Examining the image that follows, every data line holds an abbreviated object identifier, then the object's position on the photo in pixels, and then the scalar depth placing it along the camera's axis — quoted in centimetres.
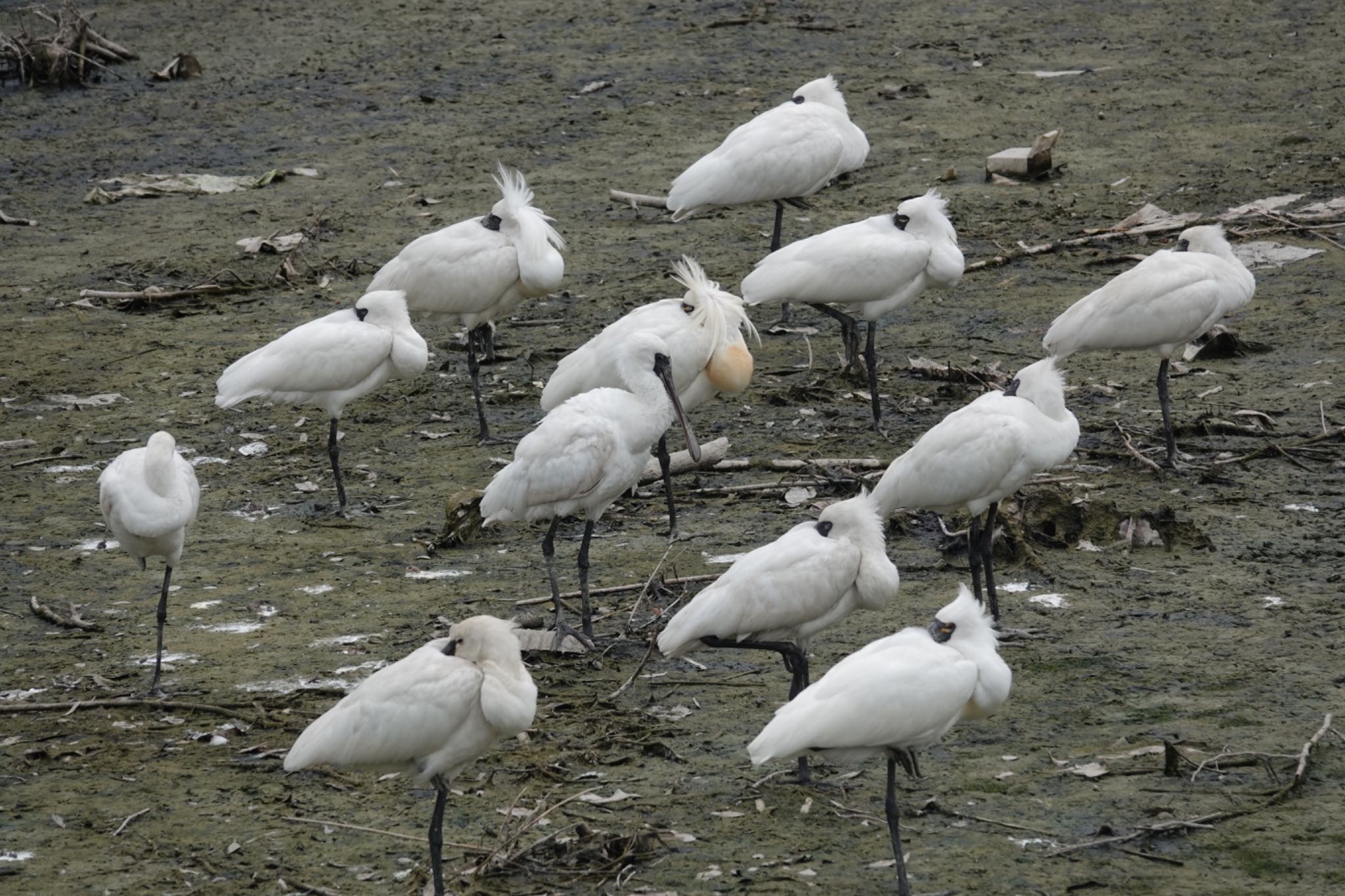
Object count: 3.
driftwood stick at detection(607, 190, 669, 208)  2655
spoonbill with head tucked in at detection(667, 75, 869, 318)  2294
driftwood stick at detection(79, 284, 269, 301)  2416
